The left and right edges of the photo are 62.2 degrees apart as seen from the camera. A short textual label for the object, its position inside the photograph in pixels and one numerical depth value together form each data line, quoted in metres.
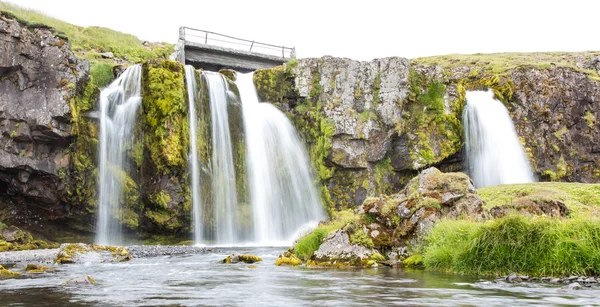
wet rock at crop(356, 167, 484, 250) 12.64
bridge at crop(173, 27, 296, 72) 37.47
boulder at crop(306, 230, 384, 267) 12.68
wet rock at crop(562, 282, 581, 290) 8.06
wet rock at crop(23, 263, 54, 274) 13.14
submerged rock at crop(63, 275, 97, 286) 9.82
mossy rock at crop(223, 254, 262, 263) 15.45
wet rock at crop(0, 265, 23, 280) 11.82
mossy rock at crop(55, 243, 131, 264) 16.08
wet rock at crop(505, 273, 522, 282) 9.27
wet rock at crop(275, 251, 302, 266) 13.97
